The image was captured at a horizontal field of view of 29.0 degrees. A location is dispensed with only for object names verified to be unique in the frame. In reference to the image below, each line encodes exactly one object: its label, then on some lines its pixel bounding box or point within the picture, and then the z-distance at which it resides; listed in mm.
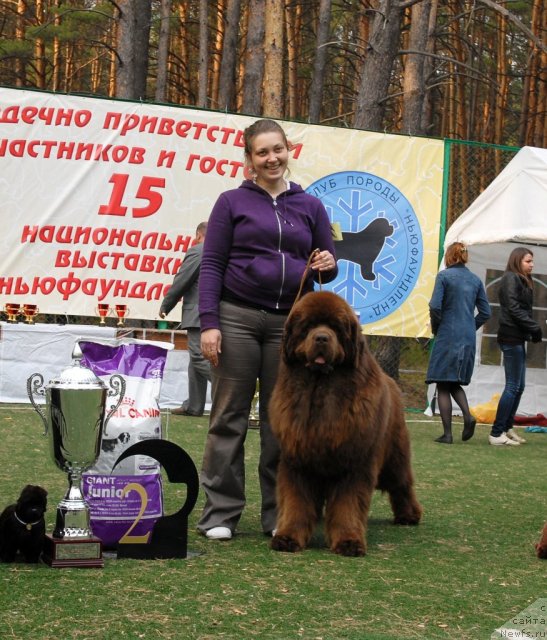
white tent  10758
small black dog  4121
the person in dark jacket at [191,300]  10492
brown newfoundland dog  4535
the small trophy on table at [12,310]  10953
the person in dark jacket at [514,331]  10133
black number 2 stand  4473
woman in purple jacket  4902
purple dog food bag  4527
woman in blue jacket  10273
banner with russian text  11148
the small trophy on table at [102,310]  11125
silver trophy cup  4191
